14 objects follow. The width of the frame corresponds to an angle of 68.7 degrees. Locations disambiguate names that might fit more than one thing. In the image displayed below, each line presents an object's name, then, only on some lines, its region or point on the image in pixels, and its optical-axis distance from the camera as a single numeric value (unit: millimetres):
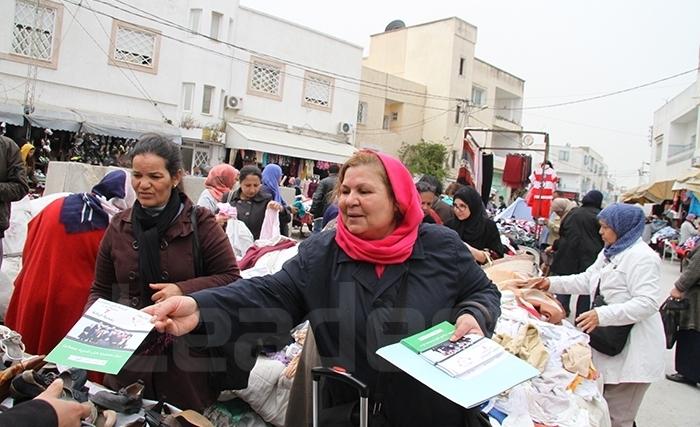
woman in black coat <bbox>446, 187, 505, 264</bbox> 5324
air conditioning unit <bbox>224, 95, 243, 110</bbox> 19984
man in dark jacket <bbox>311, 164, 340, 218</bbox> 8078
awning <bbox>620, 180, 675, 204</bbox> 22141
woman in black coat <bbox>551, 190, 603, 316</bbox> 6691
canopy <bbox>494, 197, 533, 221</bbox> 11959
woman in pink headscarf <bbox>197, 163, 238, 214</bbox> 5867
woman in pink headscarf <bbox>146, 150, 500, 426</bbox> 1798
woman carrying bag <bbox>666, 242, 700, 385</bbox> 5184
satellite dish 34938
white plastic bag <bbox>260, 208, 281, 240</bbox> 5414
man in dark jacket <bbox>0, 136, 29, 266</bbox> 4094
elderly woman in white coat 3328
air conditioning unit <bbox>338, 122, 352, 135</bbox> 24297
